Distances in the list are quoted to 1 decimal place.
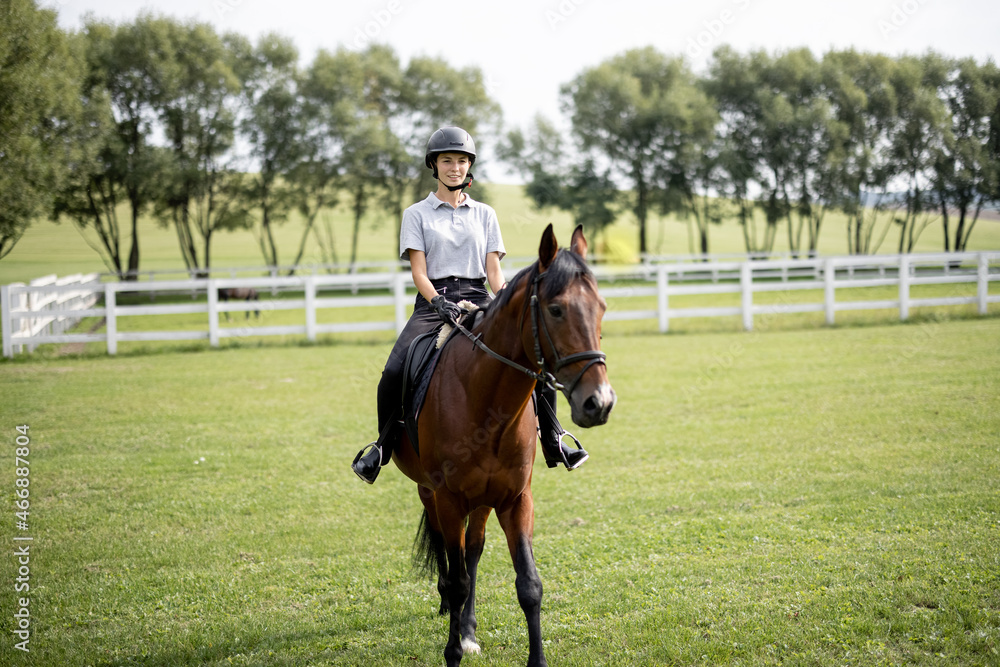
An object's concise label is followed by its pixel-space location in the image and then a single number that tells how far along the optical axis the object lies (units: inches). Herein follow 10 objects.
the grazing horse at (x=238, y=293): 1048.8
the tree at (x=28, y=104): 783.1
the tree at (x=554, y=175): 1782.7
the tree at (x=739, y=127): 1717.5
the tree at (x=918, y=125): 1454.2
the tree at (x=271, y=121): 1545.3
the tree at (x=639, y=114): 1673.2
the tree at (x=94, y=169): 1125.1
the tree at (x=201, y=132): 1373.0
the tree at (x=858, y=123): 1550.2
